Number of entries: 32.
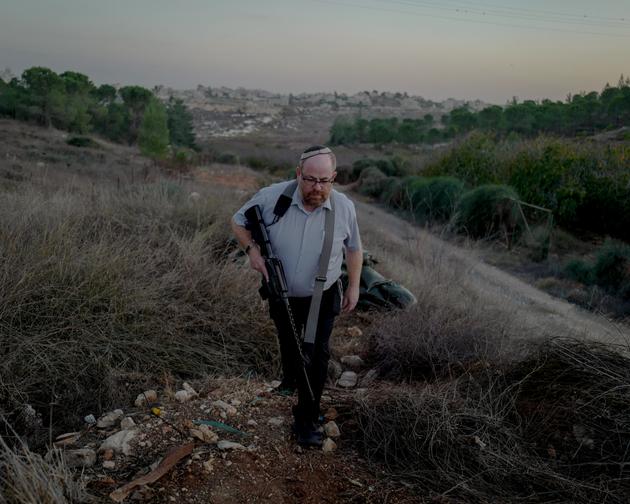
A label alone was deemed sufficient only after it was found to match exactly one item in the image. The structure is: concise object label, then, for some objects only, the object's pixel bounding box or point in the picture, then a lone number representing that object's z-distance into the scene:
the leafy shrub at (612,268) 11.64
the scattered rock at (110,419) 3.20
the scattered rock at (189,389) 3.63
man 2.92
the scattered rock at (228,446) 2.96
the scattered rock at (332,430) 3.32
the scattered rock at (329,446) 3.15
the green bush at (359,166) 28.17
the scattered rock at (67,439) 2.95
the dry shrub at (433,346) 4.40
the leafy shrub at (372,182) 24.19
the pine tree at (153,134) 29.14
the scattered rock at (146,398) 3.49
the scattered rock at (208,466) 2.74
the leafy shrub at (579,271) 12.15
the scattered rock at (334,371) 4.54
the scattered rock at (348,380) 4.42
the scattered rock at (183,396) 3.53
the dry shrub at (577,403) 2.98
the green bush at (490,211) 16.00
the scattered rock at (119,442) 2.85
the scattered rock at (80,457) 2.70
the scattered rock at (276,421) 3.35
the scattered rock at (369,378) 4.42
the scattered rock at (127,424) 3.11
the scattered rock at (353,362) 4.89
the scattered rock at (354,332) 5.55
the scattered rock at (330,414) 3.55
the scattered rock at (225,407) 3.39
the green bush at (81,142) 27.05
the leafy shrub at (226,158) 34.48
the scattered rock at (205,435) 3.02
